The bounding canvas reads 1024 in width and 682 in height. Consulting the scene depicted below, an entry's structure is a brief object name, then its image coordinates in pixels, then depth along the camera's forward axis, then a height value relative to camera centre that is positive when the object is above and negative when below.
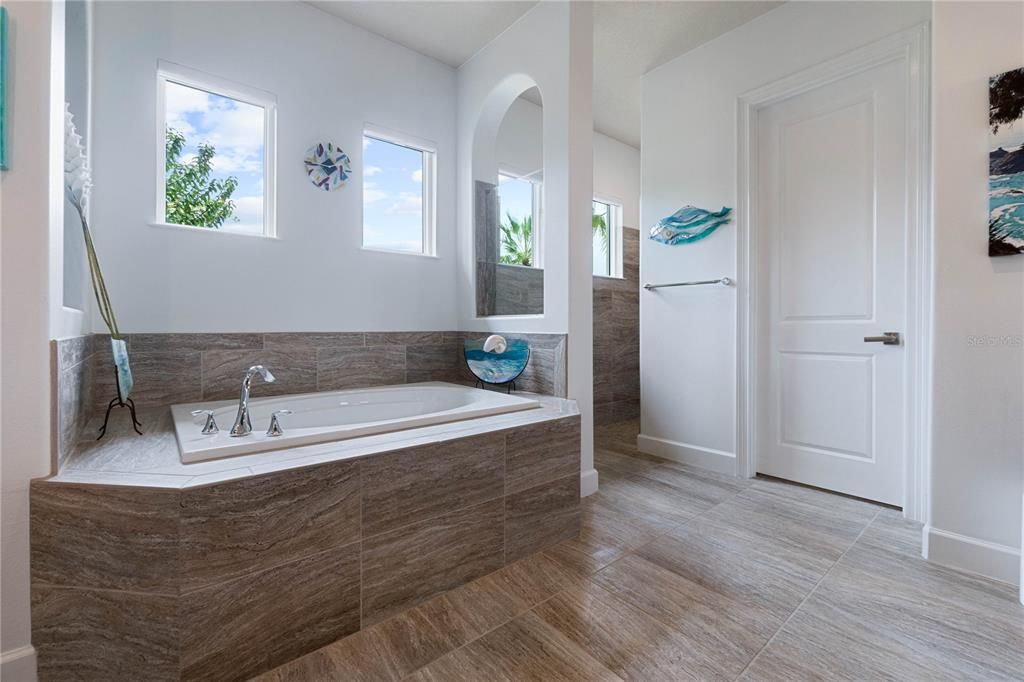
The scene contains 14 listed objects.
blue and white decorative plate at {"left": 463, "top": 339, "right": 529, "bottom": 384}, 2.46 -0.12
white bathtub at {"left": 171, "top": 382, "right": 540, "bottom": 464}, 1.33 -0.32
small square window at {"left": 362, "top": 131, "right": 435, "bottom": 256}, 2.84 +0.98
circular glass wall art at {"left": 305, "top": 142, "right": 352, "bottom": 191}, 2.52 +1.01
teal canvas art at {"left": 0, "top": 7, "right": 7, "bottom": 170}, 1.03 +0.58
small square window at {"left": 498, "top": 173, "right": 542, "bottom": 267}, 2.65 +0.75
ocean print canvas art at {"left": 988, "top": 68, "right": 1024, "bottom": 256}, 1.52 +0.62
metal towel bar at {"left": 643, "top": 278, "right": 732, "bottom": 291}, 2.70 +0.37
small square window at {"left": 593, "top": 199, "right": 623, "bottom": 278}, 4.30 +1.00
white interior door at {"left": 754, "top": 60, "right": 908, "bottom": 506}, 2.20 +0.32
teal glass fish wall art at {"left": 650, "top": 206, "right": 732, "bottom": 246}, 2.75 +0.75
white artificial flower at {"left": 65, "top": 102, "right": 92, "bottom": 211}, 1.33 +0.54
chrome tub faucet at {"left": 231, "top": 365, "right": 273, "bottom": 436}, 1.47 -0.24
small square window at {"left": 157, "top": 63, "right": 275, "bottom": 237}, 2.19 +0.97
